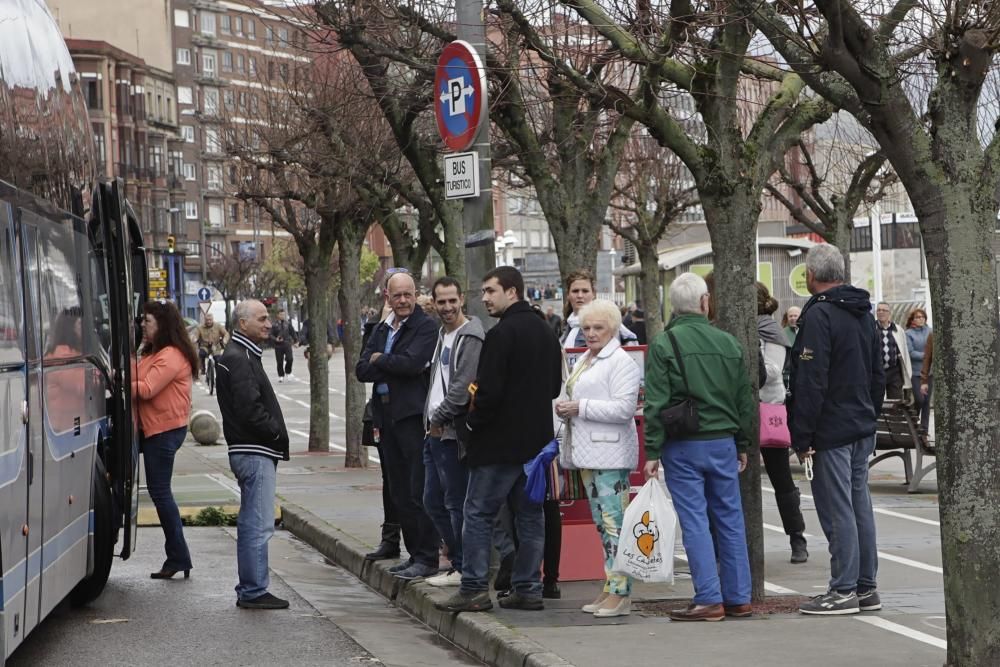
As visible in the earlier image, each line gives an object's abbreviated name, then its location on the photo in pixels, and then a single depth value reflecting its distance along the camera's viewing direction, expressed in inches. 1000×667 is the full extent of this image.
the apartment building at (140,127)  4060.0
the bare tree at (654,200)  1685.5
